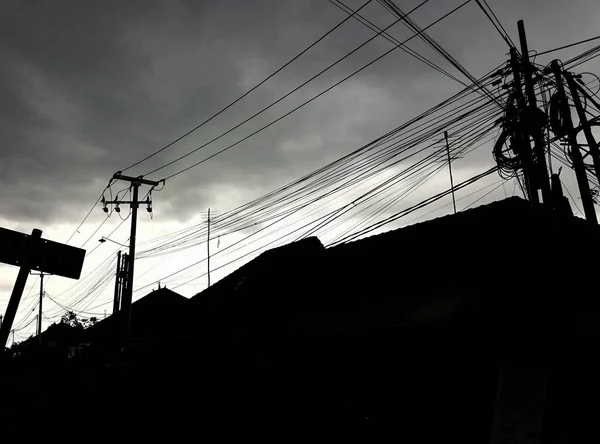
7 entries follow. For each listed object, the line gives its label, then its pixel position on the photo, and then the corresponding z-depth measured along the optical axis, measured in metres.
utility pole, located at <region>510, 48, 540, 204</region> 8.45
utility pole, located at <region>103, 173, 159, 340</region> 18.47
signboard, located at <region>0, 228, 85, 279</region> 4.96
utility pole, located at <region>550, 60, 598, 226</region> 9.94
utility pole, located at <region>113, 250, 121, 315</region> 28.17
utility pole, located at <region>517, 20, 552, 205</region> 8.54
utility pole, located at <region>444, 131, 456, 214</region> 10.27
